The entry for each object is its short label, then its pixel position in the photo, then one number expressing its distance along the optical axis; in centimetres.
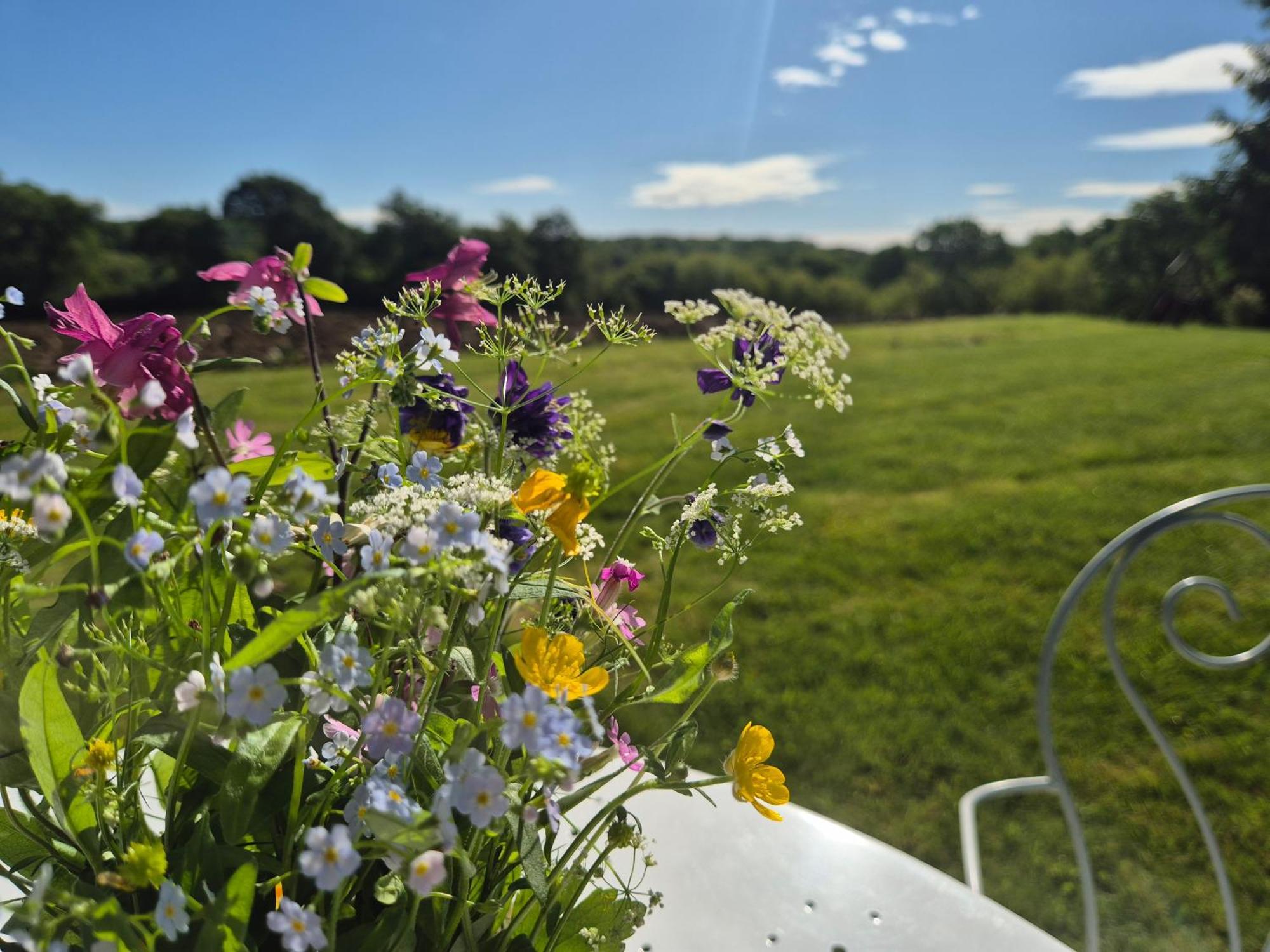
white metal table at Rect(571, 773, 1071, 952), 71
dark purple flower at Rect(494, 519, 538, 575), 38
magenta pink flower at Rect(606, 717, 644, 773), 40
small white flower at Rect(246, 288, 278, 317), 36
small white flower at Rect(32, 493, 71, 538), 24
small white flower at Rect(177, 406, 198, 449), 27
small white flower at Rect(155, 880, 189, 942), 27
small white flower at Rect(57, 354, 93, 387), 28
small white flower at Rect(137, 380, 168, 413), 28
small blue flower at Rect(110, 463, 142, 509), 26
